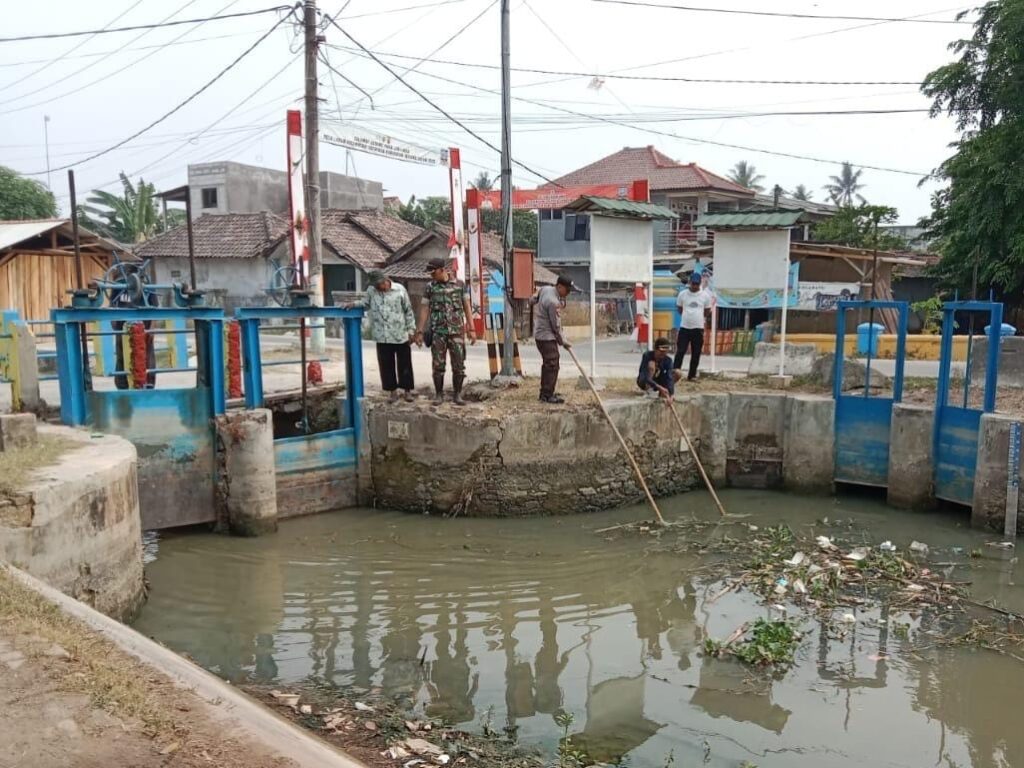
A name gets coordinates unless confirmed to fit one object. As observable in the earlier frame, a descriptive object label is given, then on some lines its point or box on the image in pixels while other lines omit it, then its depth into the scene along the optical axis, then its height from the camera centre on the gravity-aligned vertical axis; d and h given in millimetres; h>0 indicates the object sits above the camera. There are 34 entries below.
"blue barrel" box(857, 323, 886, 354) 17203 -843
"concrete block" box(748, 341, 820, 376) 13430 -961
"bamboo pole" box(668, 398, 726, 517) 10471 -1979
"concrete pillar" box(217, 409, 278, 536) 9195 -1843
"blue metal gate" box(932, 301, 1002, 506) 9844 -1629
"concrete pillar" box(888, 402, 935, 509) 10320 -1972
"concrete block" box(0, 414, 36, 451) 7086 -1089
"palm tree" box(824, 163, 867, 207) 57431 +8028
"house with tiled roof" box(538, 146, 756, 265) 28516 +3322
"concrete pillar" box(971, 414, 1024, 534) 9383 -1986
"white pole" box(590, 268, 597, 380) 11406 -181
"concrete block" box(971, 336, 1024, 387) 11867 -856
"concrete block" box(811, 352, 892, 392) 11992 -1090
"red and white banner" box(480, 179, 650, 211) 26391 +3543
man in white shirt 11742 -257
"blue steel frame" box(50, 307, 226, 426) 8570 -335
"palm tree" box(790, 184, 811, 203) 49356 +6470
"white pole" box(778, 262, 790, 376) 12312 -773
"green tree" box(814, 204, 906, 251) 23903 +2159
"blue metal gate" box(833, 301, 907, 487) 10867 -1714
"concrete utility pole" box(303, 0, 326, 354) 15719 +2850
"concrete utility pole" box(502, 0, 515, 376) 10836 +1770
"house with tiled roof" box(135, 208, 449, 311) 25656 +1625
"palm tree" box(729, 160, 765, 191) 51000 +7733
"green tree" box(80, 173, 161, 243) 31453 +3527
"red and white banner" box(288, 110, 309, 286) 13664 +1878
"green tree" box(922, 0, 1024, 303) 18156 +3332
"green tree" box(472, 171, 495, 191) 47509 +6964
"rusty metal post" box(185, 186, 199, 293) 10055 +972
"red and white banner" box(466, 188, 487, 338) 12719 +769
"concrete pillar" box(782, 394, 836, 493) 11141 -1925
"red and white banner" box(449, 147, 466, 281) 12578 +1244
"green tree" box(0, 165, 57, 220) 31891 +4128
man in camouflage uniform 10242 -194
